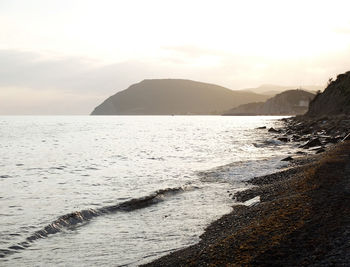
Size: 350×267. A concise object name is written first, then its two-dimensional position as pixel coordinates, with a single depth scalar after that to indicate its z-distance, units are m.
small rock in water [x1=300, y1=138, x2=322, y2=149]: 31.01
